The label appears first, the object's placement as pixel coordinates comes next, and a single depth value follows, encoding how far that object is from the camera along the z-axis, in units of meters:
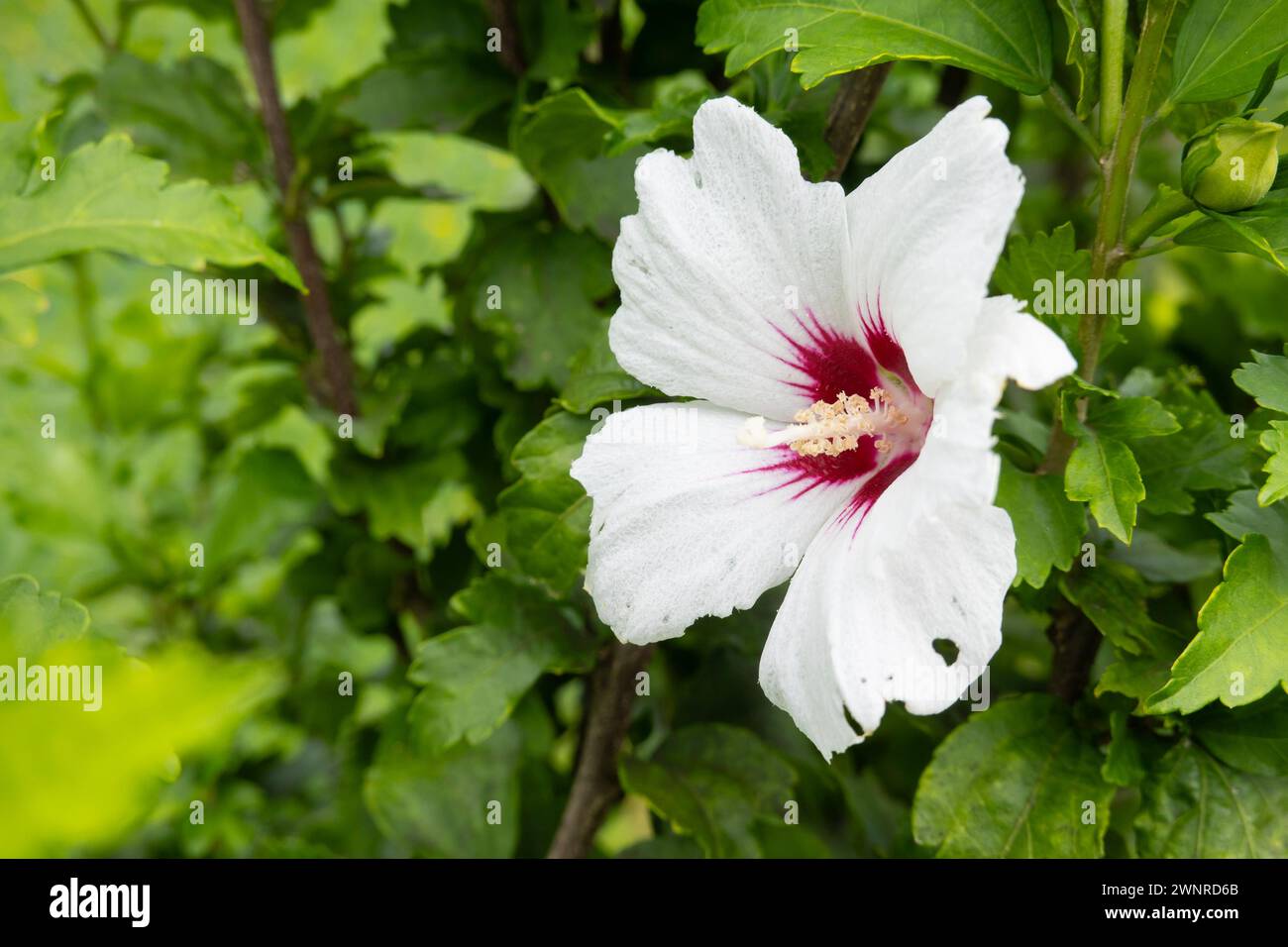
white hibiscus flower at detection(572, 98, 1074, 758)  0.46
